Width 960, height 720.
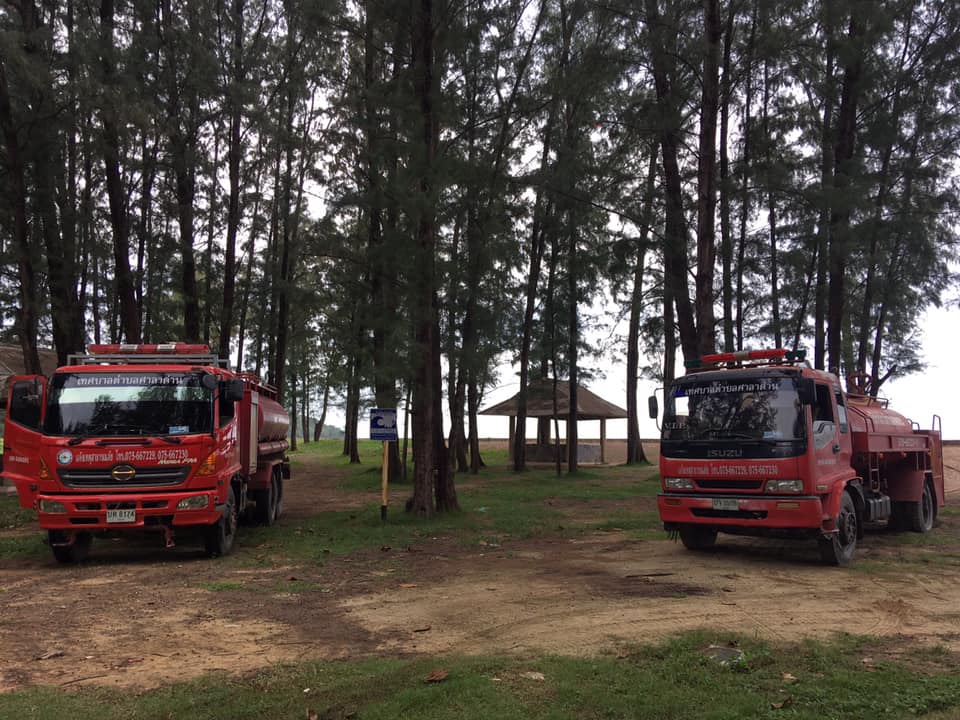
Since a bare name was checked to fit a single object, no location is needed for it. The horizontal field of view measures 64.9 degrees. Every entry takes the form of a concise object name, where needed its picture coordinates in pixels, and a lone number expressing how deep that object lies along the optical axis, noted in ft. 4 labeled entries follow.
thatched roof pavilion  106.63
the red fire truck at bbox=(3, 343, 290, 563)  32.71
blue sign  45.41
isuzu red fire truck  32.24
